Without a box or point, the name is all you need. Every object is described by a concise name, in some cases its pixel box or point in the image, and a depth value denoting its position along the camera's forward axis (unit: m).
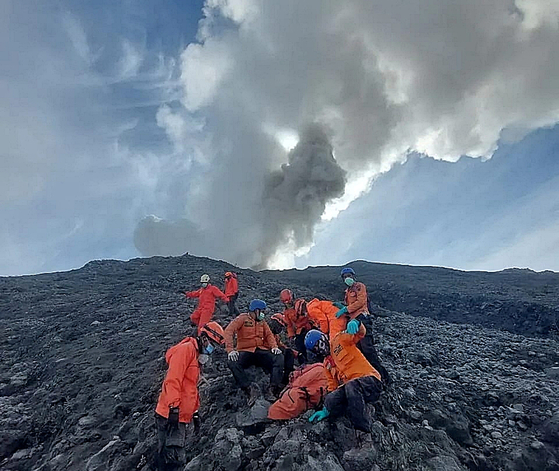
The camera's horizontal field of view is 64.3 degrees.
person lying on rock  6.32
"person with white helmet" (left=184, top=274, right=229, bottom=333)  11.36
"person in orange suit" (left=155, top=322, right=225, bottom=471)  5.77
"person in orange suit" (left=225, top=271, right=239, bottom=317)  12.99
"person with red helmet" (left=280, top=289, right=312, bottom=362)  8.95
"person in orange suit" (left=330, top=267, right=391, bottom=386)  7.50
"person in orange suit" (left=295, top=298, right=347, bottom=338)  8.78
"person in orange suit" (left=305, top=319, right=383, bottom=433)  5.55
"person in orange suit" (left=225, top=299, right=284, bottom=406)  7.16
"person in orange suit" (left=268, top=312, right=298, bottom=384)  7.34
